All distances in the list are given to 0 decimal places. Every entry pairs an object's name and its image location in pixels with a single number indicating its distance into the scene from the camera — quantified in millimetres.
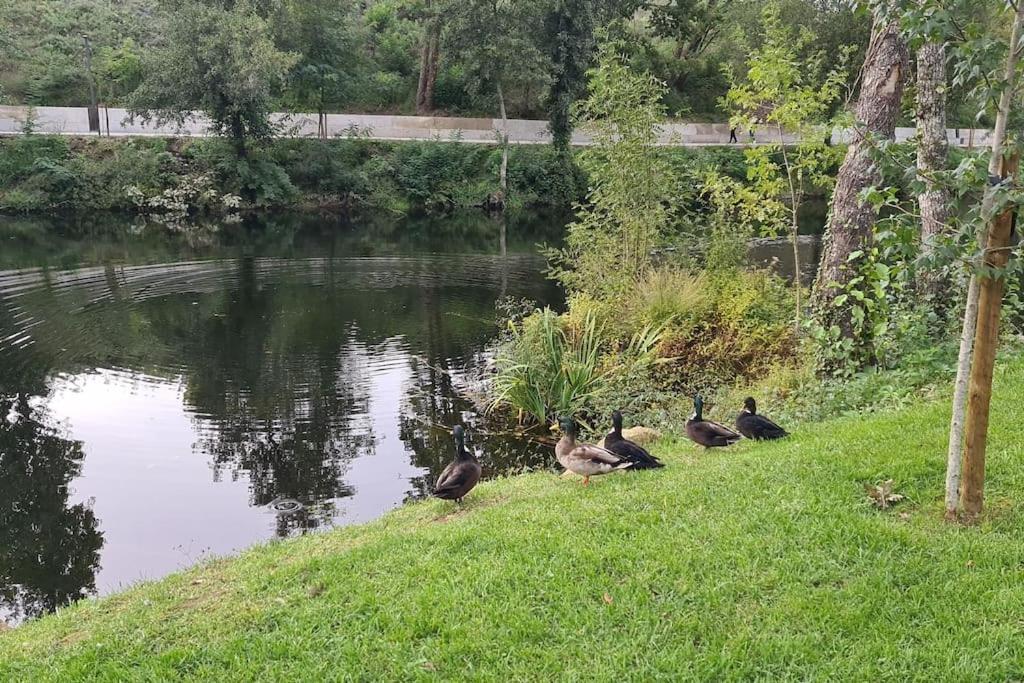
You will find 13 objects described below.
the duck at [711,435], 8266
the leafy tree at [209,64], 32188
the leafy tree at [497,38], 34344
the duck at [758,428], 8305
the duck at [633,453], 7598
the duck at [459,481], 7320
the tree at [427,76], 46938
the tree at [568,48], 35969
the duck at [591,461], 7395
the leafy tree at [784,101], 11633
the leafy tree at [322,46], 37500
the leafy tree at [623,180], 14914
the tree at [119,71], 42553
